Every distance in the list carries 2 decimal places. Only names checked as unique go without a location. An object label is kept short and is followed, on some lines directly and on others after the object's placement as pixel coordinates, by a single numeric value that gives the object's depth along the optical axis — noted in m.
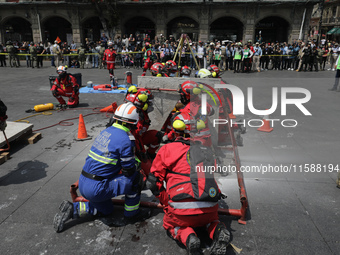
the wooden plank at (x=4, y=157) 5.51
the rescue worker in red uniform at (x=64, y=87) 9.19
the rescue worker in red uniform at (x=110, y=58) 13.62
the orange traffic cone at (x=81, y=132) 6.66
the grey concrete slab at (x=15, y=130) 5.85
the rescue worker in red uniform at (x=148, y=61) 13.33
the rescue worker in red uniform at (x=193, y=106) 4.85
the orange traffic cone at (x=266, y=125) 7.26
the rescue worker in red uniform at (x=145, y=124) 5.05
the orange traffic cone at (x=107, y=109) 8.91
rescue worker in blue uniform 3.36
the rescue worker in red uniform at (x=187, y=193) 2.96
